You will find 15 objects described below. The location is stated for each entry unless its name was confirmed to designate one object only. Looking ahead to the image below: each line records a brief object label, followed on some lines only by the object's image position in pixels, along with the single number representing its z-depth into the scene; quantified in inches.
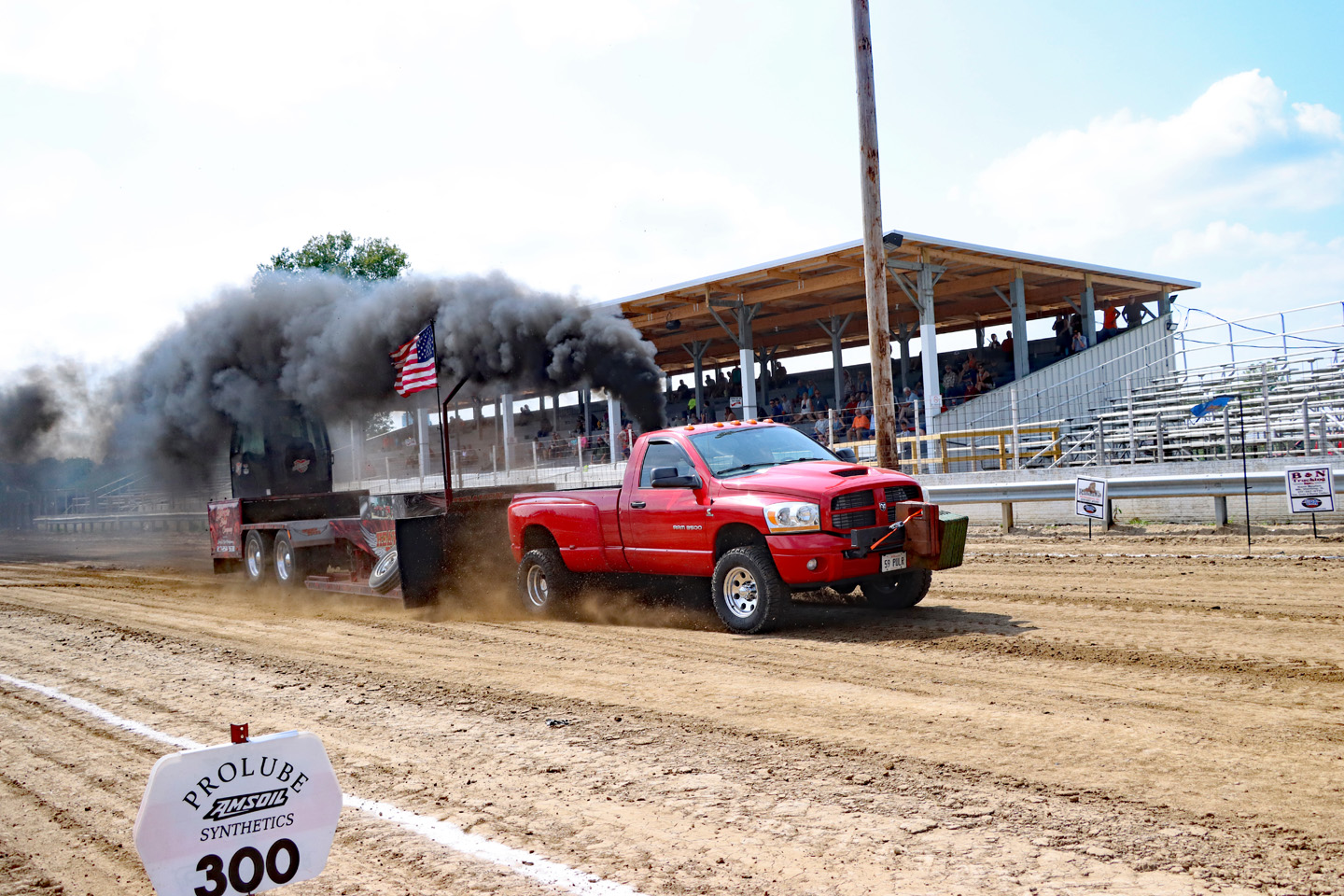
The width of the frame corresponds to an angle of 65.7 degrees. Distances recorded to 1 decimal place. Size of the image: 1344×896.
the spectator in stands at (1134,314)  1382.9
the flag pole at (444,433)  481.1
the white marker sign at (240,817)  99.6
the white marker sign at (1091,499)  604.7
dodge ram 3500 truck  353.4
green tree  2042.3
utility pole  563.2
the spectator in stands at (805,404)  1248.1
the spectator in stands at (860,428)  886.4
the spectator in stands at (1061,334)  1183.6
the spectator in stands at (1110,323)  1244.5
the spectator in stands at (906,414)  948.0
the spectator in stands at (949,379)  1178.6
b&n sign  523.8
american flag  566.6
